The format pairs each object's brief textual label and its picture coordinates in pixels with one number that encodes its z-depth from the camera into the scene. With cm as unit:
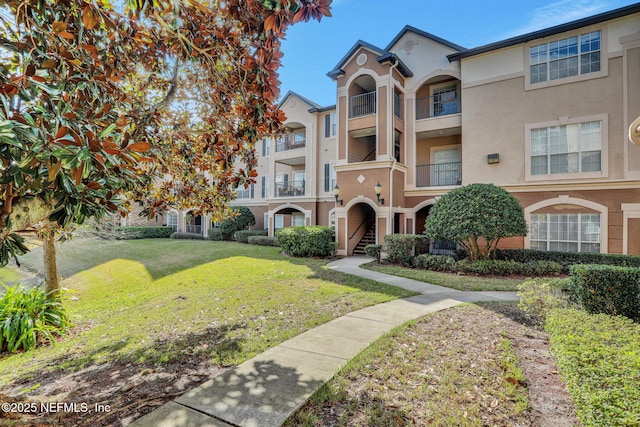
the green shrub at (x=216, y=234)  2425
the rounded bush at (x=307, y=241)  1508
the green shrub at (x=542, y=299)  548
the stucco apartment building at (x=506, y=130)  1184
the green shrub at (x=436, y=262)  1184
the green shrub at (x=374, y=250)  1424
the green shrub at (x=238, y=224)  2406
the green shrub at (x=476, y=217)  1103
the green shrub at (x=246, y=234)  2288
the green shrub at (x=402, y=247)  1297
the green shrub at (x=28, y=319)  593
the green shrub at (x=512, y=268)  1084
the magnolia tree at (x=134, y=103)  207
